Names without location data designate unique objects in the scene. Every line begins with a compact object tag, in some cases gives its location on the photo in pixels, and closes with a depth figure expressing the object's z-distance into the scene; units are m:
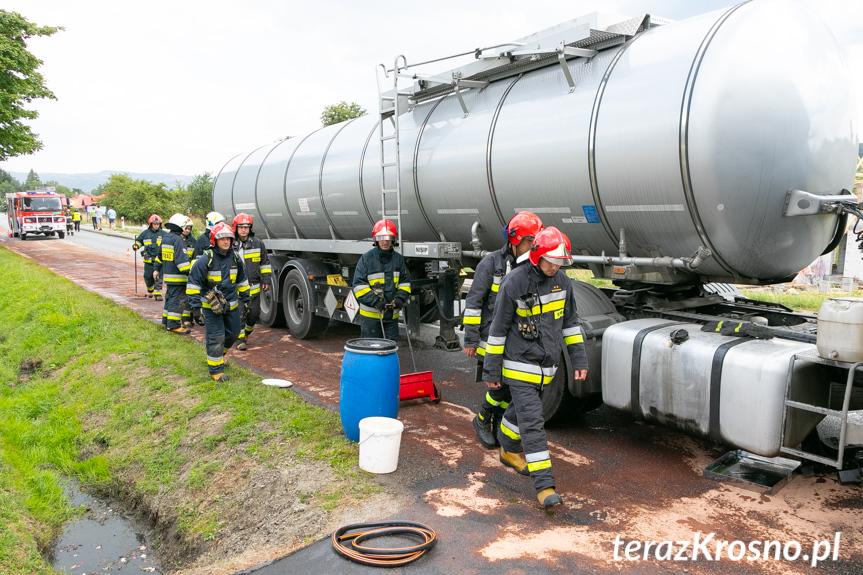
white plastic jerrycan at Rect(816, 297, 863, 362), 3.86
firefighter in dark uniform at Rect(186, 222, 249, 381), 7.30
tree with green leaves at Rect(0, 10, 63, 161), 22.64
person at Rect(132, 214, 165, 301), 12.84
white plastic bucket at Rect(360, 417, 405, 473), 4.66
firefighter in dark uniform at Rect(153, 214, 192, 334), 10.00
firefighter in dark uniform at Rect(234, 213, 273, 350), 8.98
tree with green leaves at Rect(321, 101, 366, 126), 26.55
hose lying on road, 3.51
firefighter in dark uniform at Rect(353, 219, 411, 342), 6.81
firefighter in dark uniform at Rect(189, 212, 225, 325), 8.58
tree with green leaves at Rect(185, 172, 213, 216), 44.56
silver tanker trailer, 4.43
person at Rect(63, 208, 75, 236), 41.74
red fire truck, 35.75
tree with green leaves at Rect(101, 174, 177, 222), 50.78
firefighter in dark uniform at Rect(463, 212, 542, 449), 5.01
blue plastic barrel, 5.25
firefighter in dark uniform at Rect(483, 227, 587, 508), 4.31
